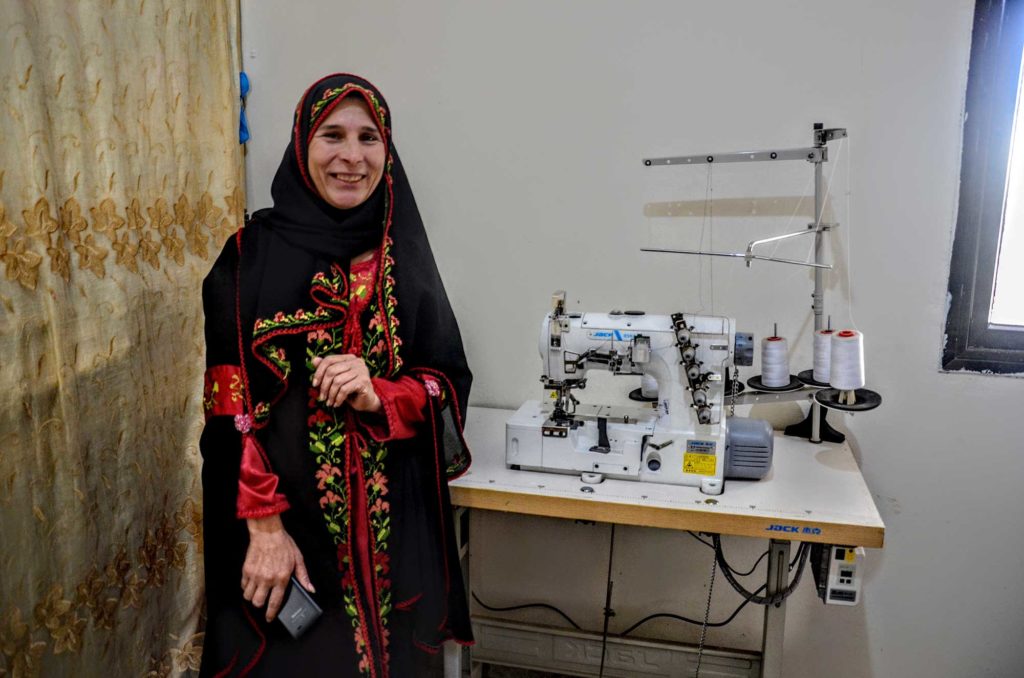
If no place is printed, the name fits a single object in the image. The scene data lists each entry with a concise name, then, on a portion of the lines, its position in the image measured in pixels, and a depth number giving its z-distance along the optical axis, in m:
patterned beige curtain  1.43
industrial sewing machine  1.54
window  1.70
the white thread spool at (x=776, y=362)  1.74
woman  1.31
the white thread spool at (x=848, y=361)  1.61
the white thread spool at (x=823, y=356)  1.70
